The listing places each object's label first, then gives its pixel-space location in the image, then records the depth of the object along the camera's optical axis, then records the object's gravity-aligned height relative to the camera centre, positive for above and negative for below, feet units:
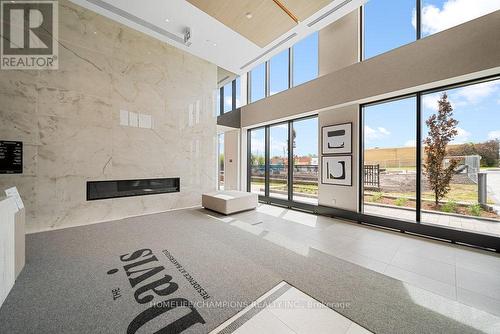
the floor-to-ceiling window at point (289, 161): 17.94 +0.71
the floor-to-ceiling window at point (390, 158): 12.32 +0.62
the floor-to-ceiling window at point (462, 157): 9.81 +0.57
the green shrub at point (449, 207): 10.94 -2.31
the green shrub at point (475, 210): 10.19 -2.31
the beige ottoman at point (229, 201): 15.48 -2.96
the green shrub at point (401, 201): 12.67 -2.32
